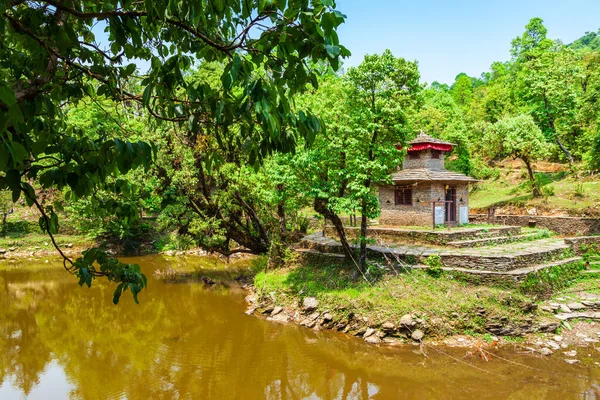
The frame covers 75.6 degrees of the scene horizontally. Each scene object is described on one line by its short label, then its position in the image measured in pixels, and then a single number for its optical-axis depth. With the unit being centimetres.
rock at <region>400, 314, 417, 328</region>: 1138
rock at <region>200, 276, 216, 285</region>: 1847
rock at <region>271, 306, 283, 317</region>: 1384
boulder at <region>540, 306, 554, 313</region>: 1203
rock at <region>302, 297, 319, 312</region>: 1336
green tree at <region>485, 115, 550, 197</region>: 2330
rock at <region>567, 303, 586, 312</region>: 1225
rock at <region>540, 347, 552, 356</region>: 1012
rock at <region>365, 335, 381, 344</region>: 1128
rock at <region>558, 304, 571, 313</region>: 1213
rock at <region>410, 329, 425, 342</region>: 1107
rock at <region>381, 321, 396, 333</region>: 1148
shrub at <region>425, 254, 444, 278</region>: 1327
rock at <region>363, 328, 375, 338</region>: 1161
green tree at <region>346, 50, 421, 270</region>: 1314
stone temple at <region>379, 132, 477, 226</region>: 1898
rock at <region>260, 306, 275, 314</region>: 1409
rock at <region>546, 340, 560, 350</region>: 1045
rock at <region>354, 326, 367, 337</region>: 1181
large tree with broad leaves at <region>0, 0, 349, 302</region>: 228
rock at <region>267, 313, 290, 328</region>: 1335
